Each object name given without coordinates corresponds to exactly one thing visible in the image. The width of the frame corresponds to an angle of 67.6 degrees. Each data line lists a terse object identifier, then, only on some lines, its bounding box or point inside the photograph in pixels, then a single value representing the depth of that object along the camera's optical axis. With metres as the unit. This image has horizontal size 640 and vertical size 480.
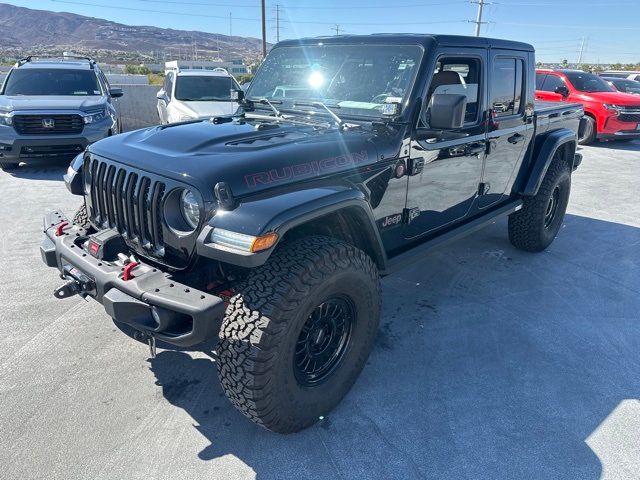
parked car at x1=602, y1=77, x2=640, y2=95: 14.02
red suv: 11.41
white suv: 9.28
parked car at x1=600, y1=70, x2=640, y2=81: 19.53
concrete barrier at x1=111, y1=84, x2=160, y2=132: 13.08
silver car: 7.55
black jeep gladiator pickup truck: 2.20
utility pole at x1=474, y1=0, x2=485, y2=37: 52.22
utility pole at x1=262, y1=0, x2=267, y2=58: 30.41
